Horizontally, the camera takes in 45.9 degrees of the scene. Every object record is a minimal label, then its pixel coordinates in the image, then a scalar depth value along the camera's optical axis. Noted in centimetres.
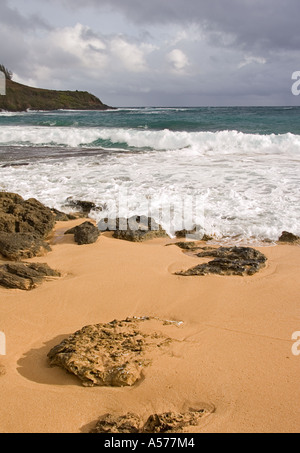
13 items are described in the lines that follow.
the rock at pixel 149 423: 196
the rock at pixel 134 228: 543
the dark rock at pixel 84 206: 689
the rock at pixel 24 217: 516
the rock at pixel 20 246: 439
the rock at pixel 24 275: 361
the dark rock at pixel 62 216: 632
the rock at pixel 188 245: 504
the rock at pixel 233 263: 406
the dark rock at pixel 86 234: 510
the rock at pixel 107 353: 231
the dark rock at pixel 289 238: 521
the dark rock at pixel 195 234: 547
